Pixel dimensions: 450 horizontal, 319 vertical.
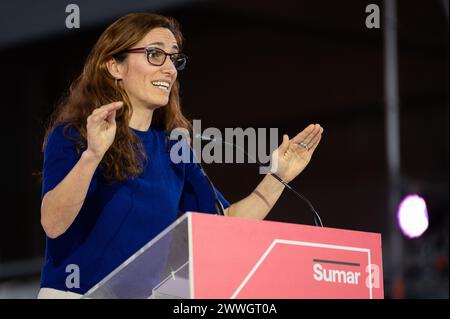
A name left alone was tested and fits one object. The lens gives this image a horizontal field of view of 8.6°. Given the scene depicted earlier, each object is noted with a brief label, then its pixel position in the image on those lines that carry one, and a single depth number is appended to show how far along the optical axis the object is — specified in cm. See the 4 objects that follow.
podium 661
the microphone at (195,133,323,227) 708
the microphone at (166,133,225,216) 713
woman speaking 689
